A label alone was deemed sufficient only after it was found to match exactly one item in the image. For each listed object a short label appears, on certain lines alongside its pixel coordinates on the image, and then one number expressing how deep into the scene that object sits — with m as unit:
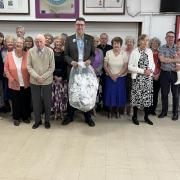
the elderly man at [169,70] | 3.09
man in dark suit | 2.82
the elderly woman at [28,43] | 3.03
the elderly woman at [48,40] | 3.05
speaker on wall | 3.29
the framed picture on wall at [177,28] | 3.40
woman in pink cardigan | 2.85
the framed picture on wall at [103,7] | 3.40
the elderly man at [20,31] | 3.20
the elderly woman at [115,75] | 3.01
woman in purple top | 3.07
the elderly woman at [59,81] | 2.90
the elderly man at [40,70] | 2.74
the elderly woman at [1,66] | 3.05
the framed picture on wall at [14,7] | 3.45
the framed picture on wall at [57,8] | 3.43
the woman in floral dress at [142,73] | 2.89
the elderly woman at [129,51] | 3.15
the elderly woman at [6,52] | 2.96
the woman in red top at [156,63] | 3.18
